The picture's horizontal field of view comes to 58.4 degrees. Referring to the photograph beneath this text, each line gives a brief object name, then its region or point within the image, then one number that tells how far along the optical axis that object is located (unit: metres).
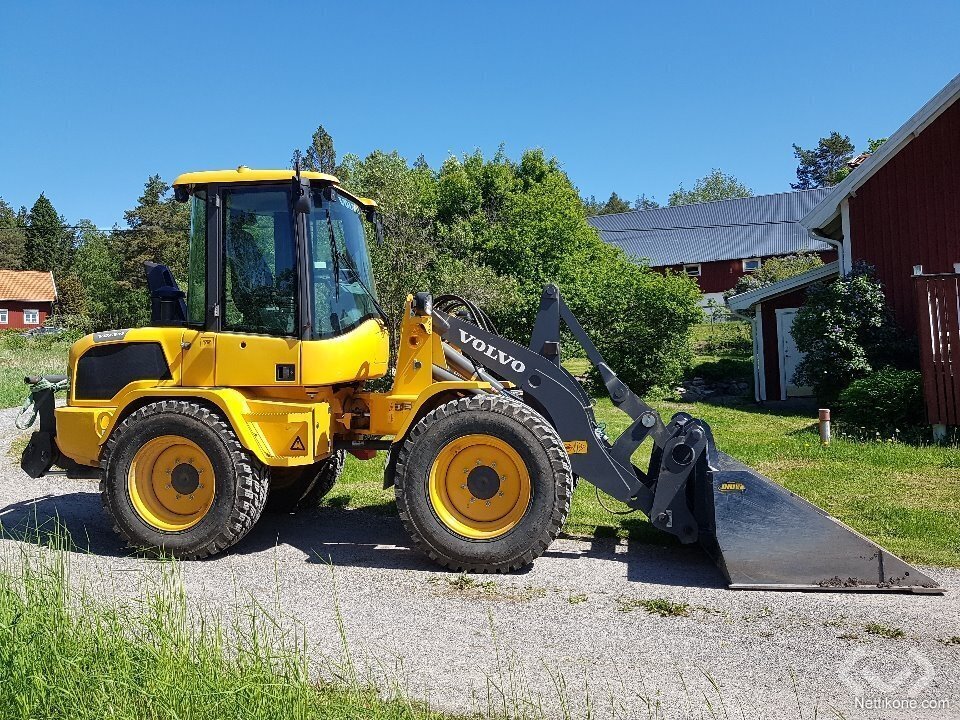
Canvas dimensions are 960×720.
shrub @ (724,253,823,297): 36.22
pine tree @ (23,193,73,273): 70.62
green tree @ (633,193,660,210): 141.38
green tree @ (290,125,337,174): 30.69
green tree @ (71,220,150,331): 36.72
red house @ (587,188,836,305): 48.22
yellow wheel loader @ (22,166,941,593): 6.40
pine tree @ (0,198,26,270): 73.50
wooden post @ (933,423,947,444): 12.36
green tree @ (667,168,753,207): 104.81
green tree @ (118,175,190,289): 42.62
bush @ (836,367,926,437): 12.99
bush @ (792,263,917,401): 16.28
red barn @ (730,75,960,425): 16.47
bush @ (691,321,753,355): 31.00
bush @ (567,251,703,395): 21.81
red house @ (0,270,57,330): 60.59
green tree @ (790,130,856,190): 88.50
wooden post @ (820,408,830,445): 12.48
